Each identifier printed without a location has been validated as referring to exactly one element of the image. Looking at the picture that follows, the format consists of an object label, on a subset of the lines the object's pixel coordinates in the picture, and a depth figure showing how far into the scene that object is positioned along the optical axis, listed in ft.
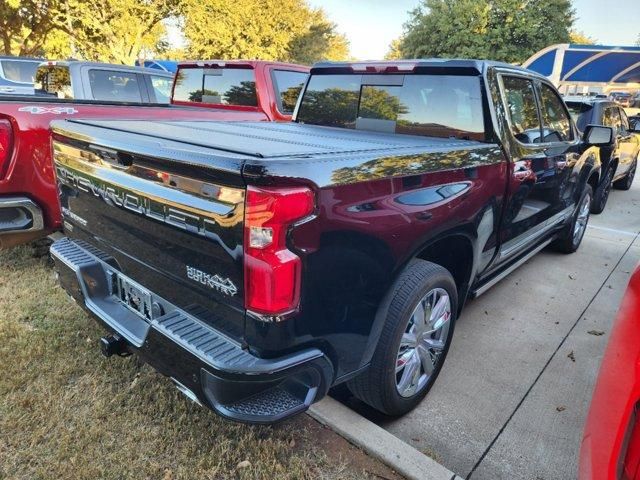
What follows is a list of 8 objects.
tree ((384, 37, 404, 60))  167.84
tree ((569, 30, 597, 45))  162.03
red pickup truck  11.53
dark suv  21.44
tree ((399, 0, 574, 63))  93.91
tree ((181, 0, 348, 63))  68.48
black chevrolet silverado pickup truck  5.62
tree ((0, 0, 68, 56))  63.87
